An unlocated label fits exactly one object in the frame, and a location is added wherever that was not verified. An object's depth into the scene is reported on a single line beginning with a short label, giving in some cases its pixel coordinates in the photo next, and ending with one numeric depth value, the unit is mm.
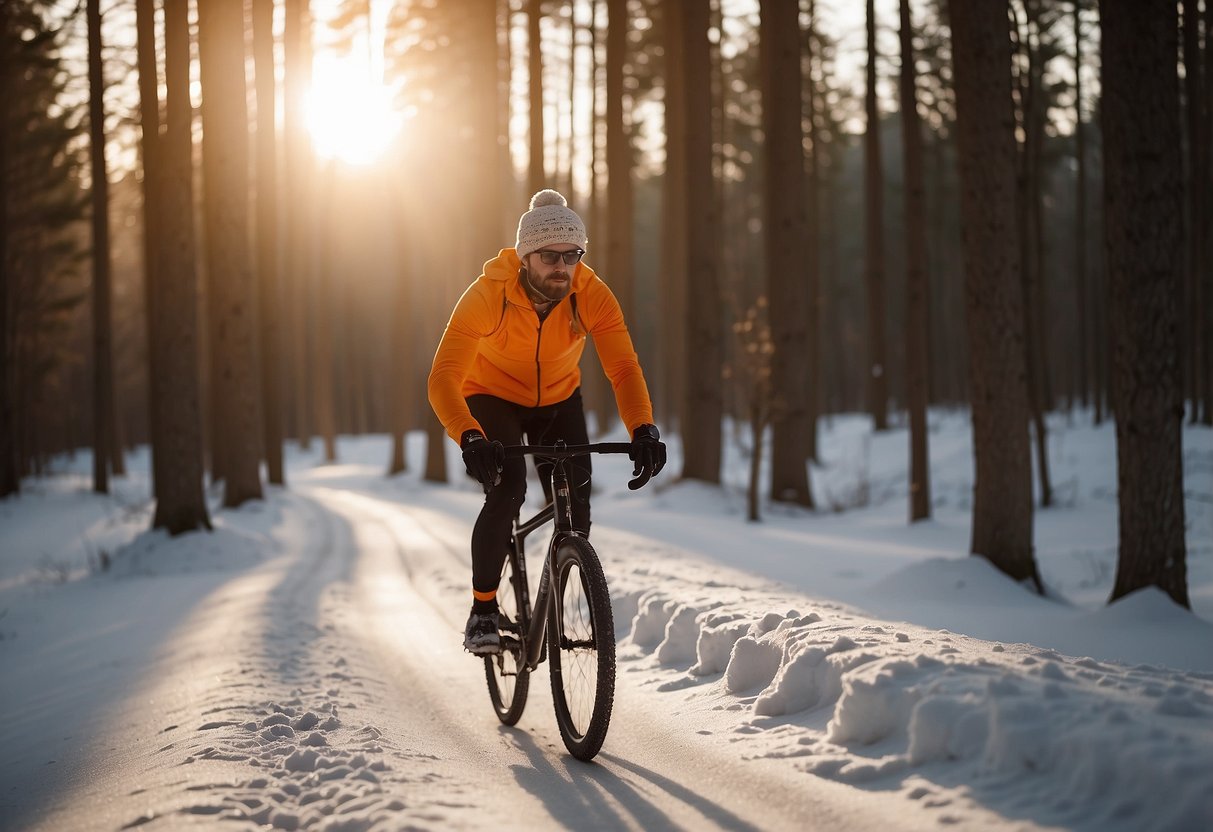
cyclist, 4652
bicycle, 4164
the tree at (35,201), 21859
